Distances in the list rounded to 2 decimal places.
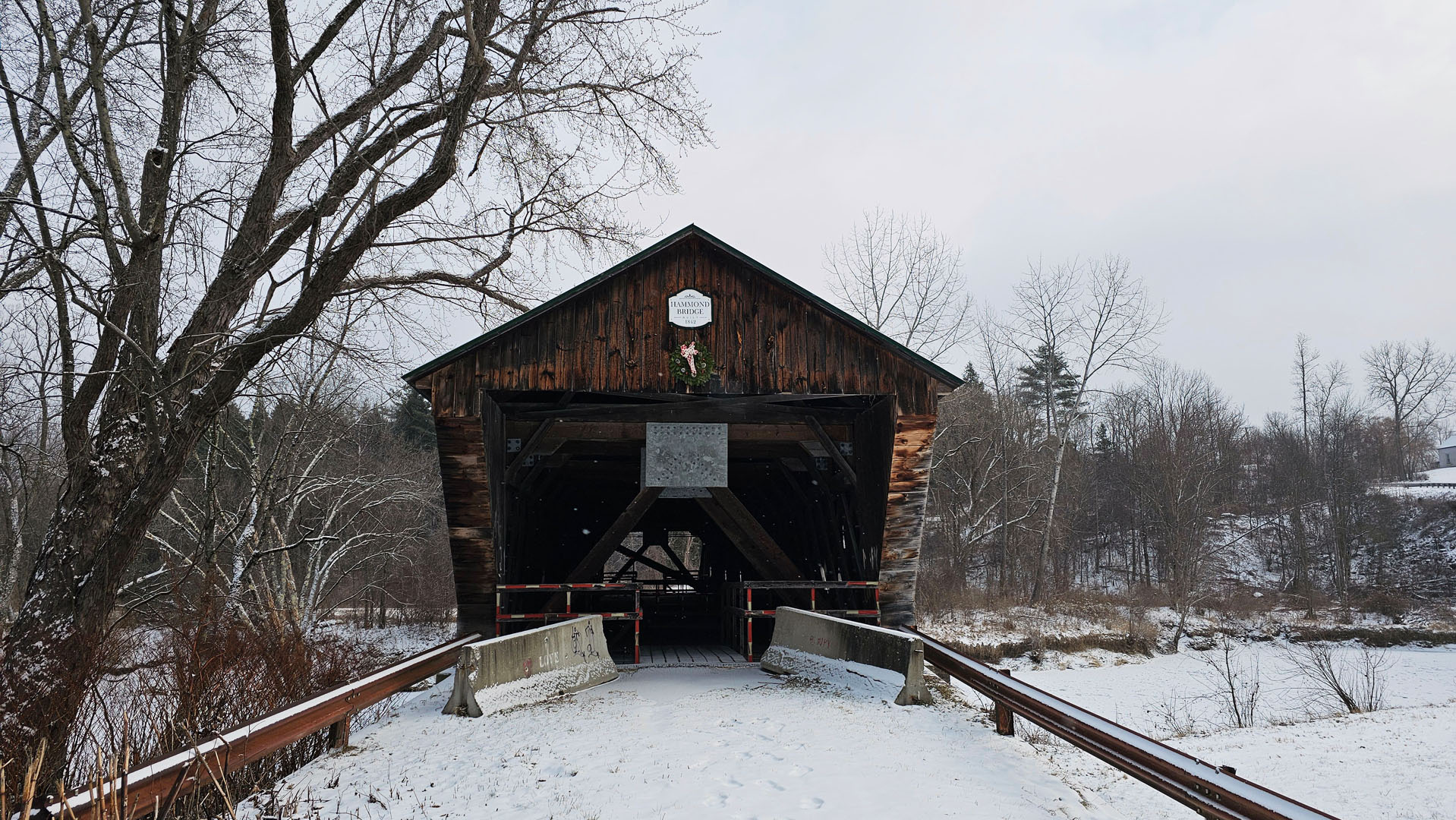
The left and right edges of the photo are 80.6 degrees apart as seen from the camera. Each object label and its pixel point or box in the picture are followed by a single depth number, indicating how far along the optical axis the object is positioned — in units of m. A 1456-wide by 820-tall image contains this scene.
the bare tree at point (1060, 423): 27.11
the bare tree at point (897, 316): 27.28
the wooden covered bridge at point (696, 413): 9.65
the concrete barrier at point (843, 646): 7.06
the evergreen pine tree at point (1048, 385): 31.03
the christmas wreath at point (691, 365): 9.80
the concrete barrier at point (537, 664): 6.73
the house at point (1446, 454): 61.28
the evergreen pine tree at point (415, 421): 36.06
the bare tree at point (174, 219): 6.38
